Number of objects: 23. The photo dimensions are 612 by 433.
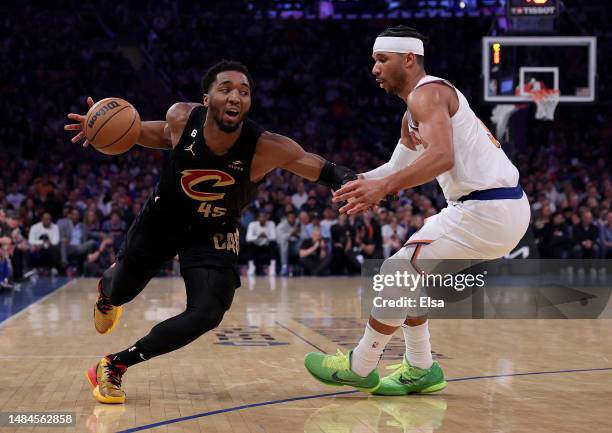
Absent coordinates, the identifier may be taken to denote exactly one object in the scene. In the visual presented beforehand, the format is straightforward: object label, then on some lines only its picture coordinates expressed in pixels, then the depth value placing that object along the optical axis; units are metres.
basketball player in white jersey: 4.86
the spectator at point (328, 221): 18.03
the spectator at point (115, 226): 16.67
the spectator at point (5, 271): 12.97
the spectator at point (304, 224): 17.73
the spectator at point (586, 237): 17.91
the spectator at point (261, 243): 17.44
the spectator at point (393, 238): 17.59
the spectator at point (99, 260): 16.48
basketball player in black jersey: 5.23
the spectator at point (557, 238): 17.98
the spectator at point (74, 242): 16.78
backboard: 14.84
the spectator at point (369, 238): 17.44
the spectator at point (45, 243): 16.45
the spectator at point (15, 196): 18.84
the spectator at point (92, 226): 16.72
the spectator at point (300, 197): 19.50
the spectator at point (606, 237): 18.05
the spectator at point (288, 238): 17.69
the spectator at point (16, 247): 13.68
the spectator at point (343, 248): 17.66
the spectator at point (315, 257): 17.52
